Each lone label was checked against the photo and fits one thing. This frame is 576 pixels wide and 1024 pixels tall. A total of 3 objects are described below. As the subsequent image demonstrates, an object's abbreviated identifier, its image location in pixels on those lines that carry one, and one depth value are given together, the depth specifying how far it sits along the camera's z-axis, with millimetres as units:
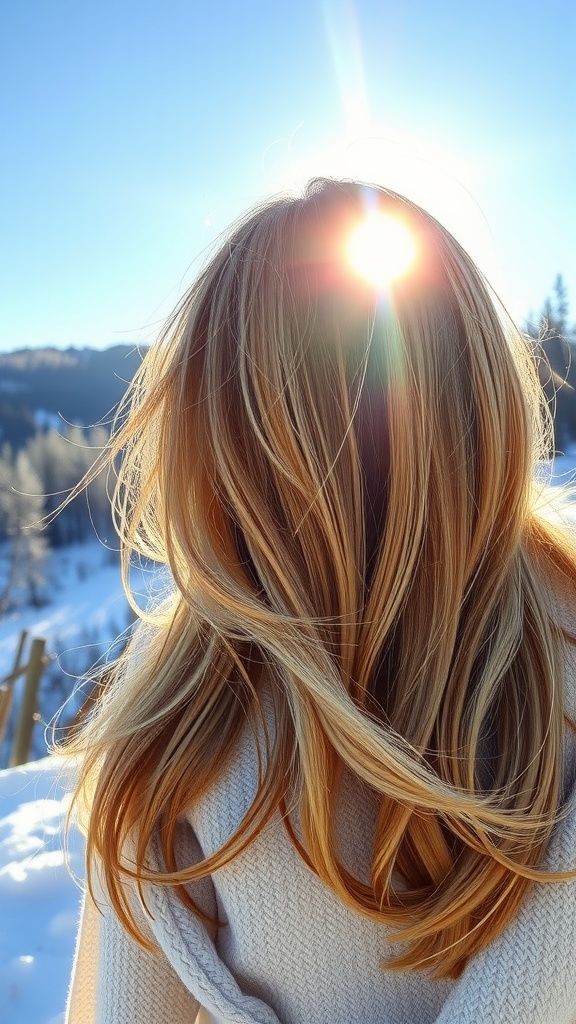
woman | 579
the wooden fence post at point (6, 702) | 3305
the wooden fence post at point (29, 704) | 3621
